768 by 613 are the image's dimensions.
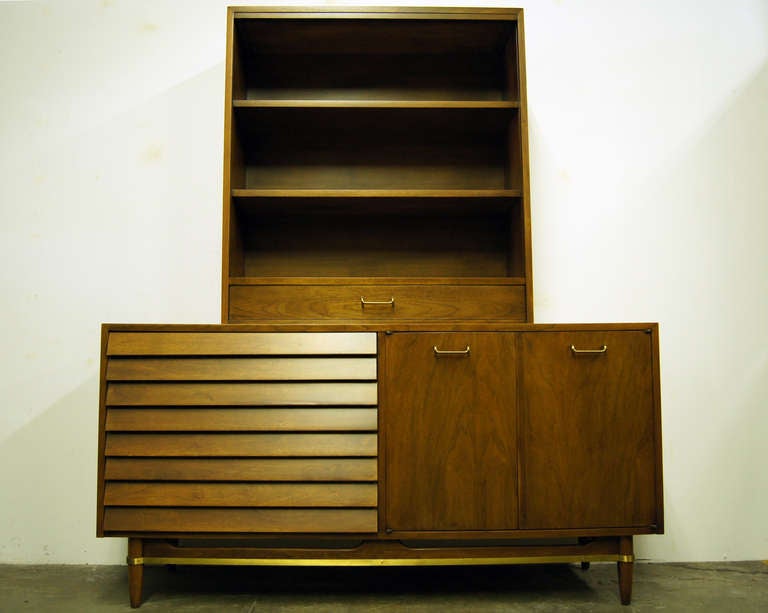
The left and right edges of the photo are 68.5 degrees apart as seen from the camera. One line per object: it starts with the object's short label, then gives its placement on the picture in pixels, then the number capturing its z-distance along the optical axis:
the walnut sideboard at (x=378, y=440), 1.55
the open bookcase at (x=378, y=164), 1.79
